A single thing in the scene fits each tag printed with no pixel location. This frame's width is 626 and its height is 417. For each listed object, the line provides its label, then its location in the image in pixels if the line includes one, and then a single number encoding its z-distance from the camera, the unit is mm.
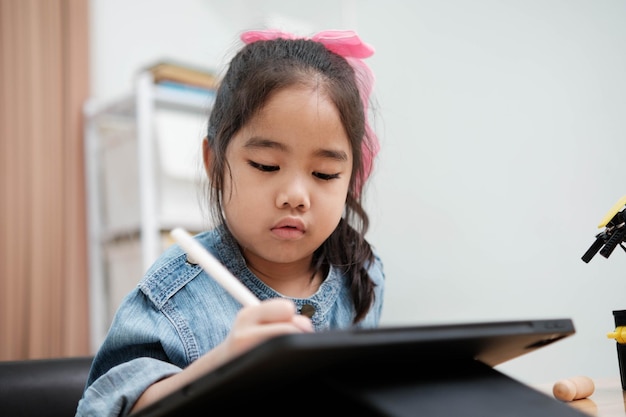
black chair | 663
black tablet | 305
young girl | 572
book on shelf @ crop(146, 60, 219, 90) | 1771
